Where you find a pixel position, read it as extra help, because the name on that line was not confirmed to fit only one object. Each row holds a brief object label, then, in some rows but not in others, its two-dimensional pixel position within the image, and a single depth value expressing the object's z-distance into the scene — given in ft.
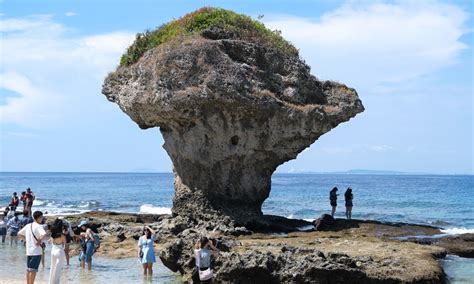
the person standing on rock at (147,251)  57.52
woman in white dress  44.34
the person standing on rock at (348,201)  104.68
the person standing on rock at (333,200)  105.91
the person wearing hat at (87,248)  63.82
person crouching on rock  49.19
